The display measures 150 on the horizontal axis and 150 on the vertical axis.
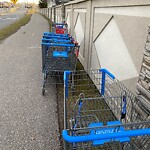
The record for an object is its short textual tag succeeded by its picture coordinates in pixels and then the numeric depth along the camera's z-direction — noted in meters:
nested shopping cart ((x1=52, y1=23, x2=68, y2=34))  7.91
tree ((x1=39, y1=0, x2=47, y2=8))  47.16
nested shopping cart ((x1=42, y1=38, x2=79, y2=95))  4.16
